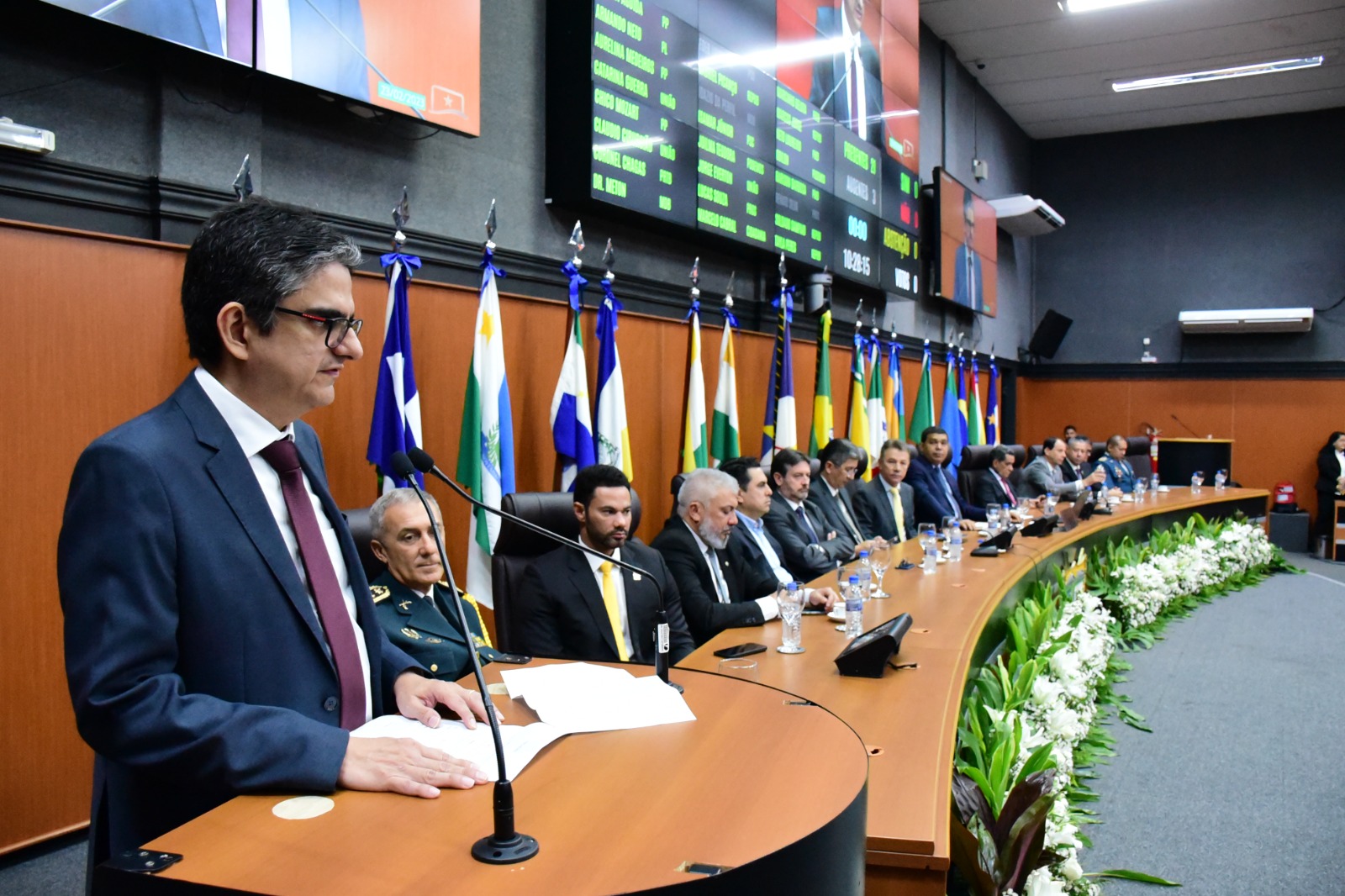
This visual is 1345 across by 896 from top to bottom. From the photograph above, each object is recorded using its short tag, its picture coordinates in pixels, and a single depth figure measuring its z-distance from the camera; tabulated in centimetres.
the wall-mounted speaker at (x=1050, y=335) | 1226
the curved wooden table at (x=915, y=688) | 144
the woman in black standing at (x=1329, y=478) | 1038
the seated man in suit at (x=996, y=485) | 761
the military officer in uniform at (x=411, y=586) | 230
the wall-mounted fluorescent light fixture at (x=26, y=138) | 257
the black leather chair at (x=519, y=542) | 294
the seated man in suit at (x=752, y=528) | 395
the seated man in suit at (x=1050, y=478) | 809
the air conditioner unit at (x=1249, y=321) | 1117
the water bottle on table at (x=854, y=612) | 270
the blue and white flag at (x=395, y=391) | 343
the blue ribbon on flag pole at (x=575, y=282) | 423
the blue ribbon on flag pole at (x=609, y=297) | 446
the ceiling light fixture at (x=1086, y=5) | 862
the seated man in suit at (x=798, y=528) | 450
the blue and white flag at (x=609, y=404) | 443
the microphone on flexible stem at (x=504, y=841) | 96
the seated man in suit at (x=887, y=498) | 582
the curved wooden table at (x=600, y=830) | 93
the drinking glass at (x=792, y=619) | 253
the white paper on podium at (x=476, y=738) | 121
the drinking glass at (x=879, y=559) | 338
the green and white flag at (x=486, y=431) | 379
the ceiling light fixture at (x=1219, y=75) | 991
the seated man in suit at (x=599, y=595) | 284
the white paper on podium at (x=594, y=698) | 138
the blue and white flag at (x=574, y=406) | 424
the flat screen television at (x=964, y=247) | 886
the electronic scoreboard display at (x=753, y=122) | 447
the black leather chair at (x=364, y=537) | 243
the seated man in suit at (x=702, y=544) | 329
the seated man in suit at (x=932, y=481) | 659
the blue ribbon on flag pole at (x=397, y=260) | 352
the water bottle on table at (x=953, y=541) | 429
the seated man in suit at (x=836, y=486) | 525
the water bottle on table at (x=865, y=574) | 315
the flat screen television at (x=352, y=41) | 281
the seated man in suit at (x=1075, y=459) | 886
